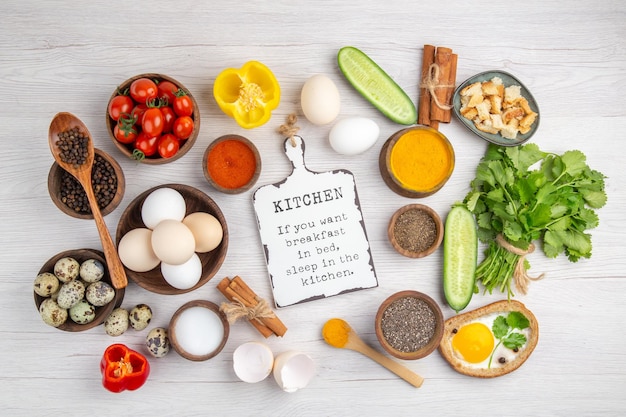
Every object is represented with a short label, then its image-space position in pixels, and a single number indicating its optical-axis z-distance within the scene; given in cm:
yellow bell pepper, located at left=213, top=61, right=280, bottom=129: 146
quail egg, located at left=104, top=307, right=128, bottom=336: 148
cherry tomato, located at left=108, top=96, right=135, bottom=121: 142
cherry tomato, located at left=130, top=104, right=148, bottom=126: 143
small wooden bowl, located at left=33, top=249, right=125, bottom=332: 144
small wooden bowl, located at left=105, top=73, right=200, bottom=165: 144
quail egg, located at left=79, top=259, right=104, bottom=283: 143
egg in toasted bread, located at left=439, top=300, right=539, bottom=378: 161
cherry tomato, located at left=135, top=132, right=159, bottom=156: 142
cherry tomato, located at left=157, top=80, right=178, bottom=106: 146
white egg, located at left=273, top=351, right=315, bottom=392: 149
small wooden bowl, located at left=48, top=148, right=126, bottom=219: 142
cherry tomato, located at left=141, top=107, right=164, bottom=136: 140
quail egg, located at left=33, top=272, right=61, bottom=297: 141
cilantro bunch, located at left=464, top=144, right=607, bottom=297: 157
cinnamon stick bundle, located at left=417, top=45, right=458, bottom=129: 161
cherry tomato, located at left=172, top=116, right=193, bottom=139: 142
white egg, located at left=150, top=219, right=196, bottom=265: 132
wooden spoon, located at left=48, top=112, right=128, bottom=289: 140
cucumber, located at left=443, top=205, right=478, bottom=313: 161
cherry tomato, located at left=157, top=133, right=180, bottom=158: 142
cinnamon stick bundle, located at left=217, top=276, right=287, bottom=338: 151
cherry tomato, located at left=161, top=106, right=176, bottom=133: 144
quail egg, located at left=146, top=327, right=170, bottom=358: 149
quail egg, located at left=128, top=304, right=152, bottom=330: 149
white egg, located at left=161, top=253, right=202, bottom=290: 140
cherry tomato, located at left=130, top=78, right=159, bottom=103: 142
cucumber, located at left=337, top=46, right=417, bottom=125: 161
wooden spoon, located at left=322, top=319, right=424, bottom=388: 157
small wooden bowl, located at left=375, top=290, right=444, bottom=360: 152
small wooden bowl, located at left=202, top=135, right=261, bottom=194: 149
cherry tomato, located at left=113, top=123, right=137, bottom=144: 141
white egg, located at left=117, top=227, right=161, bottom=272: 139
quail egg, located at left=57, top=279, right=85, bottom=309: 140
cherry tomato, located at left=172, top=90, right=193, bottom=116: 143
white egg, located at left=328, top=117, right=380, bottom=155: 153
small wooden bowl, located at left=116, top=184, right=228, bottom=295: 145
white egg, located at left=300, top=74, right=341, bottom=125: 151
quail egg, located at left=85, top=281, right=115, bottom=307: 141
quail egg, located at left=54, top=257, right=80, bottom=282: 142
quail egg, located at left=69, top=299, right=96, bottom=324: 142
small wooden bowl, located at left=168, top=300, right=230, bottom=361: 147
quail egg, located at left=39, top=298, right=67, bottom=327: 140
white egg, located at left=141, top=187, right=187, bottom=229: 141
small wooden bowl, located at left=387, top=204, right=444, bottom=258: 156
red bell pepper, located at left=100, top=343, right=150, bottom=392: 141
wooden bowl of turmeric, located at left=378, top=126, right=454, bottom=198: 158
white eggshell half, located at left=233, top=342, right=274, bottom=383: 151
